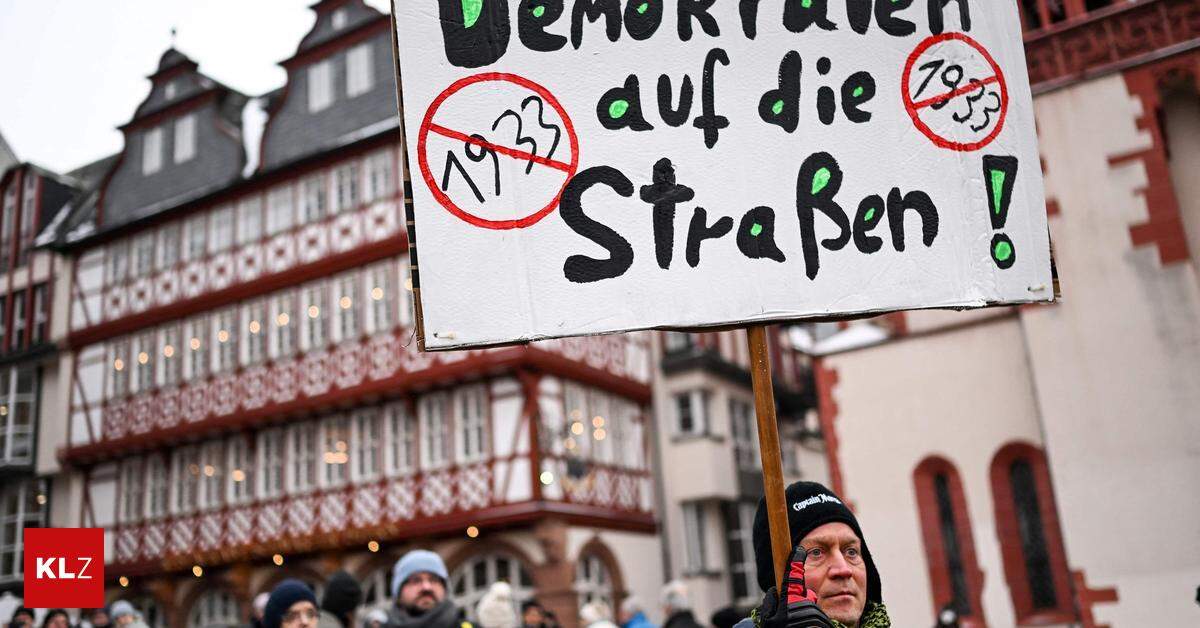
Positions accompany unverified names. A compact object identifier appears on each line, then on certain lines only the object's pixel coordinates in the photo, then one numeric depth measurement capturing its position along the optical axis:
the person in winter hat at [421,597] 5.54
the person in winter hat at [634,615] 9.46
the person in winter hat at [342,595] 7.13
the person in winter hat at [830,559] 3.05
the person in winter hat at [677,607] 9.70
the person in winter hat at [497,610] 8.06
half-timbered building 21.42
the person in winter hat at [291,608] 5.29
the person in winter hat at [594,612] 11.85
